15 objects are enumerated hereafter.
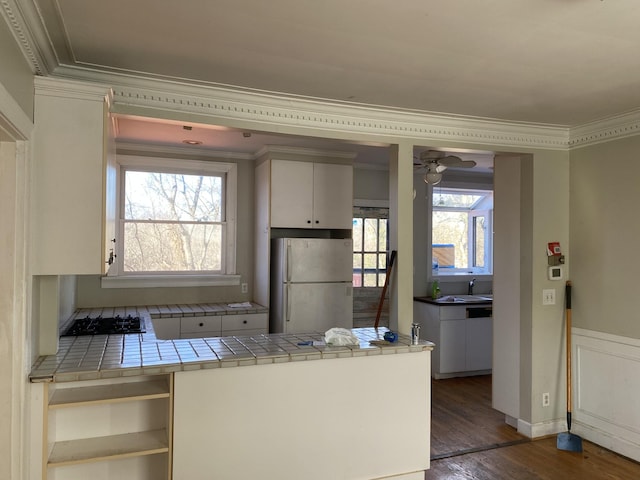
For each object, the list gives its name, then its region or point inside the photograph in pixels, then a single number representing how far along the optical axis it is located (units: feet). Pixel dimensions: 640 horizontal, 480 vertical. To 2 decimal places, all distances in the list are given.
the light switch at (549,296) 12.30
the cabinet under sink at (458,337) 16.94
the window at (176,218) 15.07
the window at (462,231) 19.90
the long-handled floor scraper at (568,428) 11.48
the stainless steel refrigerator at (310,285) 14.42
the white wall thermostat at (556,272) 12.33
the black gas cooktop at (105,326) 10.23
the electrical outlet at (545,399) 12.32
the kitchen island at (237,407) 7.69
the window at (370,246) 17.99
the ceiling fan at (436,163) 12.02
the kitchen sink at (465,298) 17.60
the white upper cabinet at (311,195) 14.94
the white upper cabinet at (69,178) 7.07
